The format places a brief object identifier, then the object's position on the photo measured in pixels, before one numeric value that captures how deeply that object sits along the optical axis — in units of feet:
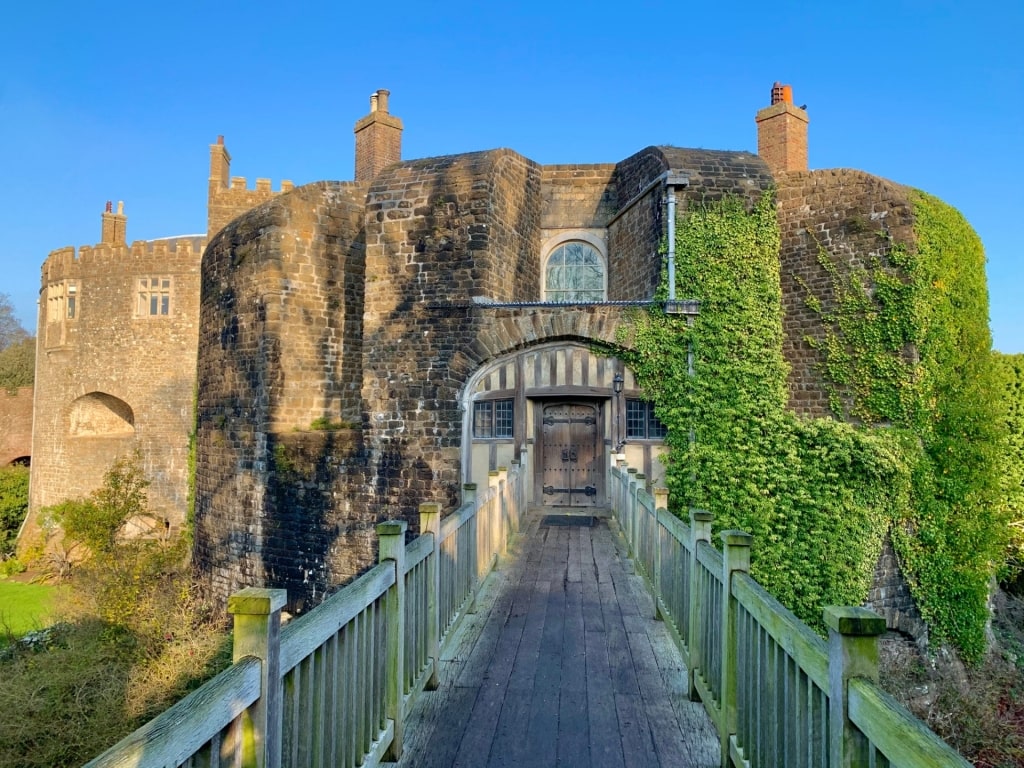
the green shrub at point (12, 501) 74.18
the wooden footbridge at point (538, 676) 5.91
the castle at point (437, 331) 39.14
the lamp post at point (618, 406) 42.32
